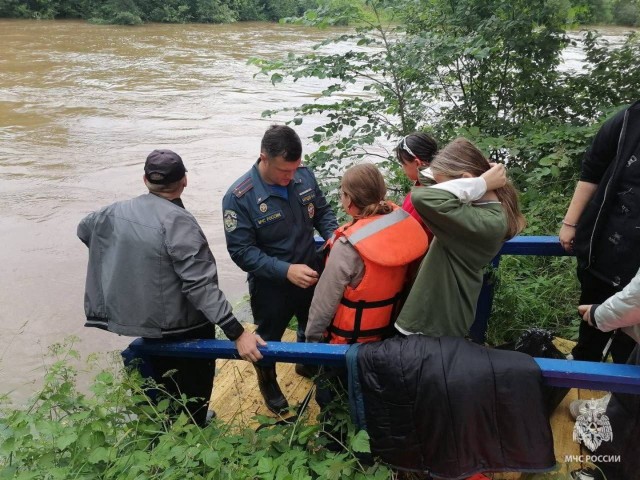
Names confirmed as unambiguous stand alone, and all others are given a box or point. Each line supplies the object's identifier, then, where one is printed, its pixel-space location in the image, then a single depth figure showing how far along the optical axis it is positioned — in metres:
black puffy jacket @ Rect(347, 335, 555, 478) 1.64
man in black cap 1.98
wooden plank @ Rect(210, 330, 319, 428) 2.56
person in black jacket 1.92
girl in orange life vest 1.86
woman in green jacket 1.67
